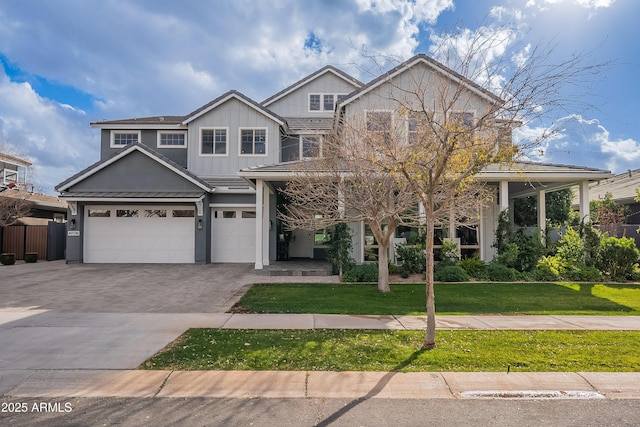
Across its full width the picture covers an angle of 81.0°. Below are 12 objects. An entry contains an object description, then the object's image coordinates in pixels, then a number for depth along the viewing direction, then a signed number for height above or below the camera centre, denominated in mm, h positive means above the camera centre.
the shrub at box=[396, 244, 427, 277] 12875 -1212
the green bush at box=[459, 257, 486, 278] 12984 -1471
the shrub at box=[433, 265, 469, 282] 12312 -1677
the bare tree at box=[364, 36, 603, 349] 5734 +1320
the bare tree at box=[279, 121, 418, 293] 9297 +894
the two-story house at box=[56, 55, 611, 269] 14445 +1642
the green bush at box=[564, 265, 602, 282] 12414 -1670
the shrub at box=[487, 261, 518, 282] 12523 -1672
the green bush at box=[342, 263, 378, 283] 12148 -1676
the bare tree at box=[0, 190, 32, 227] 18375 +816
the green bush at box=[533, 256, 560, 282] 12492 -1545
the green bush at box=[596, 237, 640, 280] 12422 -1112
